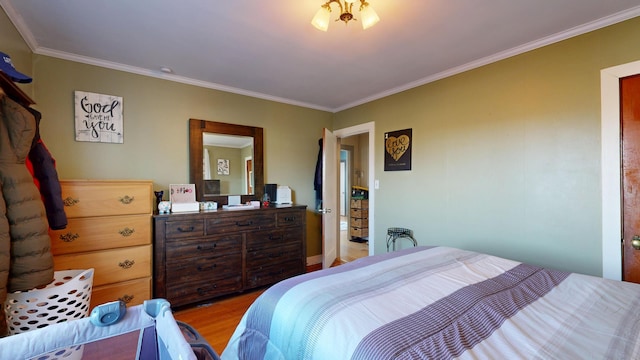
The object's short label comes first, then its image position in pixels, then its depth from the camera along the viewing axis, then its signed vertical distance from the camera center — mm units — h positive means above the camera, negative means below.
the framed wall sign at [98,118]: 2453 +618
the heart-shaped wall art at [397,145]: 3189 +427
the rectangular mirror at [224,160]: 3014 +255
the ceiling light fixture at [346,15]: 1552 +994
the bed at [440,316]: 834 -530
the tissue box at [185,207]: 2625 -257
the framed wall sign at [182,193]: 2803 -125
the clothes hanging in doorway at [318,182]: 3932 -27
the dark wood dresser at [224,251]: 2414 -726
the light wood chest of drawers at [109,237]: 2045 -445
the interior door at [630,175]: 1793 +16
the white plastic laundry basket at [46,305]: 1528 -745
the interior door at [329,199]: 3477 -272
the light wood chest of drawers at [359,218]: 5375 -784
